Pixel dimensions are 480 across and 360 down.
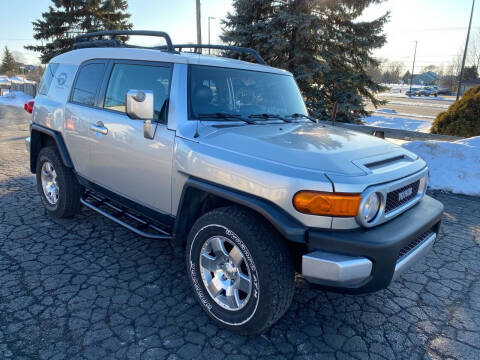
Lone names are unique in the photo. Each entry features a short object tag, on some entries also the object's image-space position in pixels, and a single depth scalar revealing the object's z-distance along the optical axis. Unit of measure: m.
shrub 10.16
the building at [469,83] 51.42
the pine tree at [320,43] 11.55
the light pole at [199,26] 13.64
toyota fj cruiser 2.17
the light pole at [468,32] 27.00
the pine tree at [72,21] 19.92
